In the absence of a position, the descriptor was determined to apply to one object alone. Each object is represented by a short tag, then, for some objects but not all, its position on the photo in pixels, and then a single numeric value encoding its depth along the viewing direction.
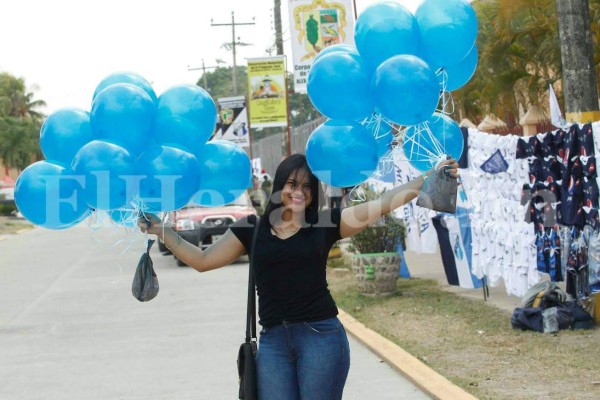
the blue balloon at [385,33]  4.57
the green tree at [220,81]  91.79
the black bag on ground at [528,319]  9.02
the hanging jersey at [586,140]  8.38
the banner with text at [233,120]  27.83
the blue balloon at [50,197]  4.26
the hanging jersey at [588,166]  8.38
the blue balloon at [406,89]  4.33
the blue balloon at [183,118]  4.43
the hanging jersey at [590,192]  8.43
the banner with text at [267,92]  22.81
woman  4.22
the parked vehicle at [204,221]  18.81
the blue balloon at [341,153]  4.39
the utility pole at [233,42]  57.39
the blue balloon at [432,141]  4.82
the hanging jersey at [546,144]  9.19
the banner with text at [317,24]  15.80
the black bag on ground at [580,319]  8.97
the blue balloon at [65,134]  4.44
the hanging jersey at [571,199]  8.77
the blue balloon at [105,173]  4.14
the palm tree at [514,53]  16.77
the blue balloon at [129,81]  4.60
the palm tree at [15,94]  81.94
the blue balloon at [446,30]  4.61
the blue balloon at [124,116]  4.27
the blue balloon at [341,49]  4.68
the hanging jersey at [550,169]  9.11
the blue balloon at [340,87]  4.49
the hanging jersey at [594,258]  8.52
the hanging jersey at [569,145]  8.69
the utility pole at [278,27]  30.48
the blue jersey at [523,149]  9.66
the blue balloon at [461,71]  4.88
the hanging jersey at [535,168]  9.48
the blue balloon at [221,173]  4.52
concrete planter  12.19
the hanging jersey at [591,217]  8.47
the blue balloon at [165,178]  4.30
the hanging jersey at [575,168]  8.66
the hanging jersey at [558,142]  8.98
